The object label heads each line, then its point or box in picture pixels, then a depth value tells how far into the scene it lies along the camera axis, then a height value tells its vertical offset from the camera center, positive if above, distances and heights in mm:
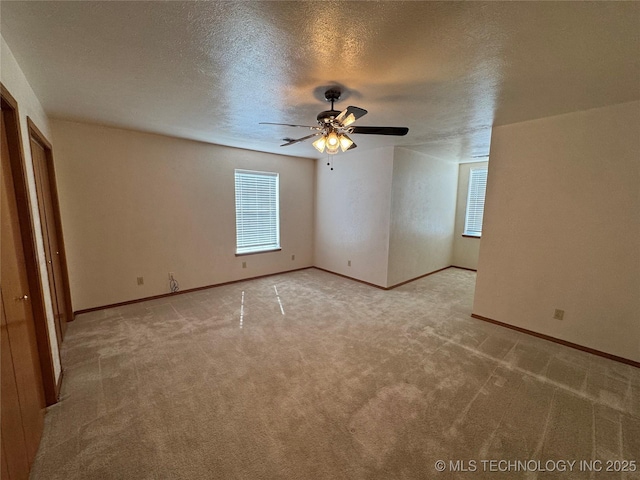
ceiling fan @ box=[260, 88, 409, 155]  2000 +569
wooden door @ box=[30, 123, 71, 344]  2375 -376
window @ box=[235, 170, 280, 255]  4699 -234
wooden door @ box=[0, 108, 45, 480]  1274 -873
